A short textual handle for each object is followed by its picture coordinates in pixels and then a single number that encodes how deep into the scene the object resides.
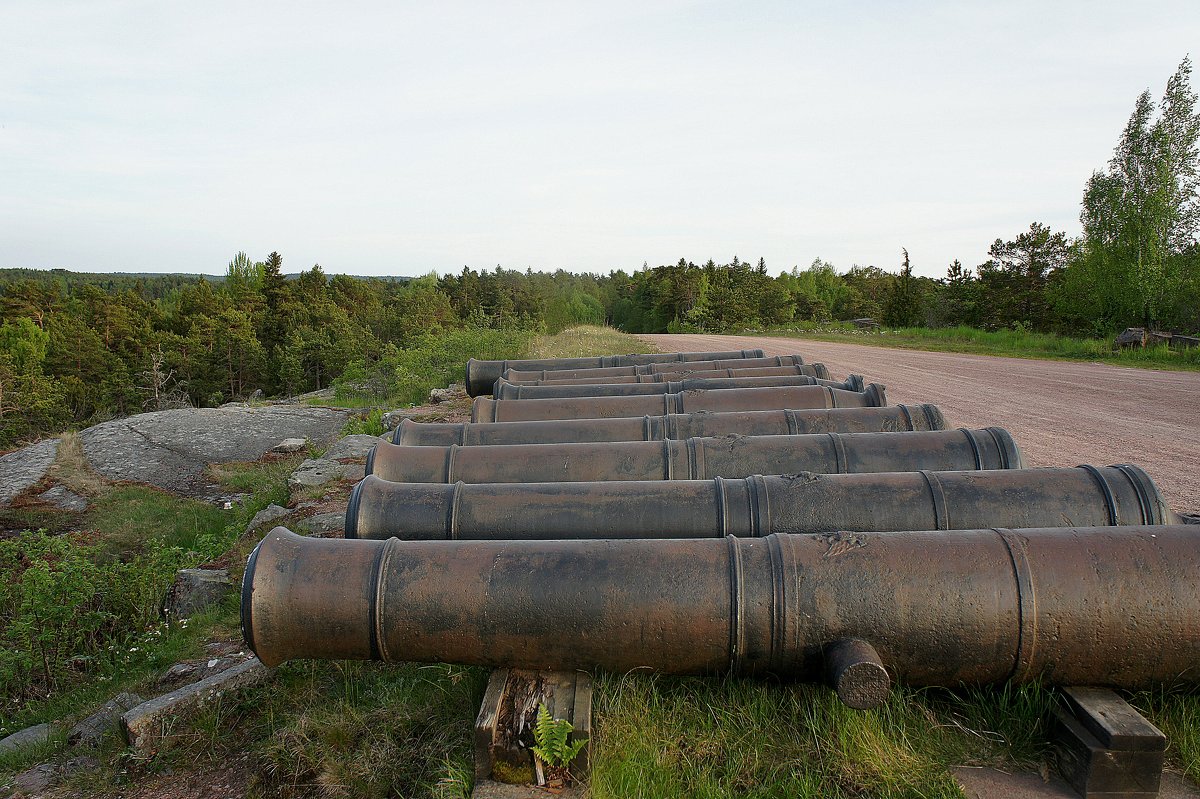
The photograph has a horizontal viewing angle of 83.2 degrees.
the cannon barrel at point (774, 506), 3.29
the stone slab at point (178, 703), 3.26
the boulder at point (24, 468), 11.18
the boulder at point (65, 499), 10.37
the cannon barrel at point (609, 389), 7.35
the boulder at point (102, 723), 3.58
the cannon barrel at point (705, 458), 4.15
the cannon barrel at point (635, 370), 10.07
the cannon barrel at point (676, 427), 5.09
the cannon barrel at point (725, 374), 9.23
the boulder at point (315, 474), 7.61
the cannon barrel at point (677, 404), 6.23
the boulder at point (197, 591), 5.30
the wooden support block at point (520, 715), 2.54
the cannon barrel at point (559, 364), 10.30
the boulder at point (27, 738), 3.79
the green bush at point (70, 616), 5.10
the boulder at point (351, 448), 8.66
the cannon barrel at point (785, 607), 2.57
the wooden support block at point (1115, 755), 2.40
